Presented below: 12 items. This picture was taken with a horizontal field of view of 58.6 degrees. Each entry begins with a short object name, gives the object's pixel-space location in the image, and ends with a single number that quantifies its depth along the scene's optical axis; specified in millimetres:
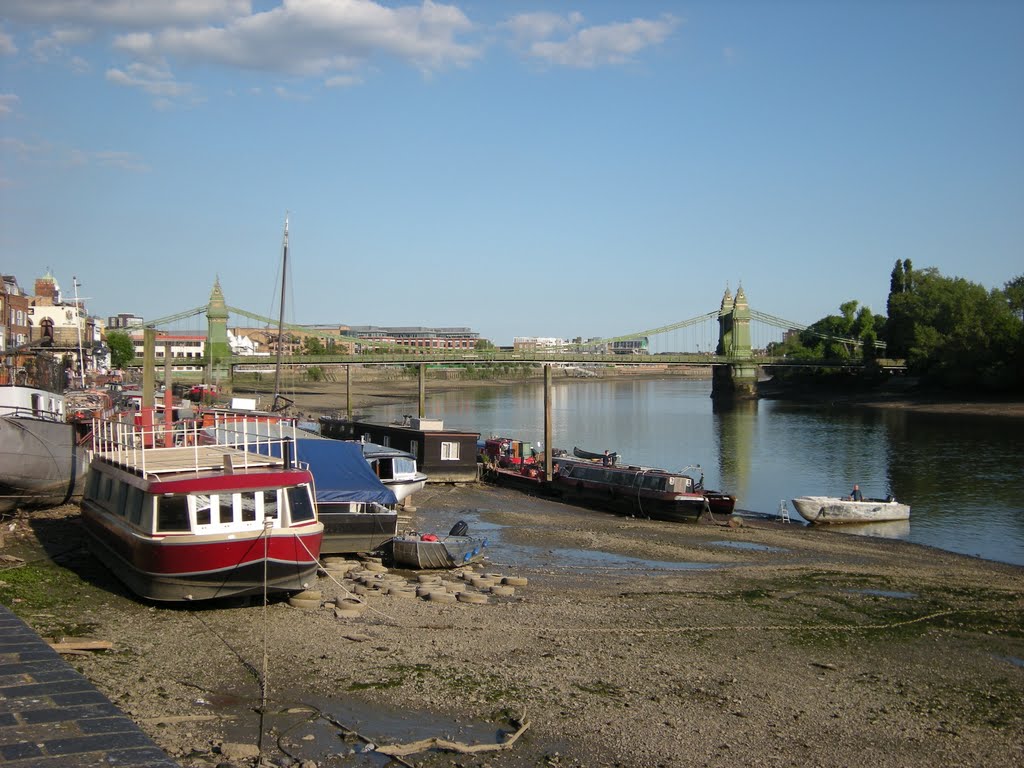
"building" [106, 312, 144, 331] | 183375
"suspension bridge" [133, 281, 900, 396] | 111812
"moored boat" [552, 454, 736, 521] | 34344
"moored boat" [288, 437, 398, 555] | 22016
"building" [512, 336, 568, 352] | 141250
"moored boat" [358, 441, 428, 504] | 30609
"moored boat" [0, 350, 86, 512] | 24359
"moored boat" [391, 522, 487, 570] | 21953
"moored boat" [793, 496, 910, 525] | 35906
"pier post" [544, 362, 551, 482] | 41222
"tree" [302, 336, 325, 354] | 174875
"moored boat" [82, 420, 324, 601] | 15562
